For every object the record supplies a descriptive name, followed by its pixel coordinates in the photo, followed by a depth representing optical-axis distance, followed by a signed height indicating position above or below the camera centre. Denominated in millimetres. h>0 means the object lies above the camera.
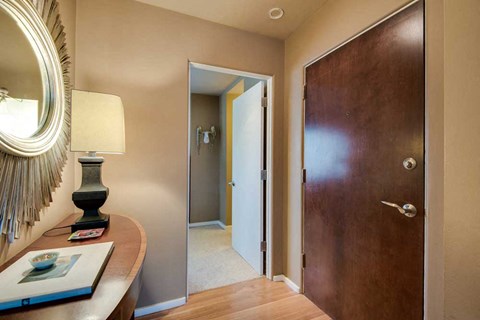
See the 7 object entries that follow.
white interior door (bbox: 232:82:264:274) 2195 -195
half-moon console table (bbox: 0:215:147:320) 500 -367
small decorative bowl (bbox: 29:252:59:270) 644 -315
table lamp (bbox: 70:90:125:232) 1064 +101
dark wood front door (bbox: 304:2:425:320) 1081 -90
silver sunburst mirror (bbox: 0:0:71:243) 746 +208
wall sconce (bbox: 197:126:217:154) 3841 +432
